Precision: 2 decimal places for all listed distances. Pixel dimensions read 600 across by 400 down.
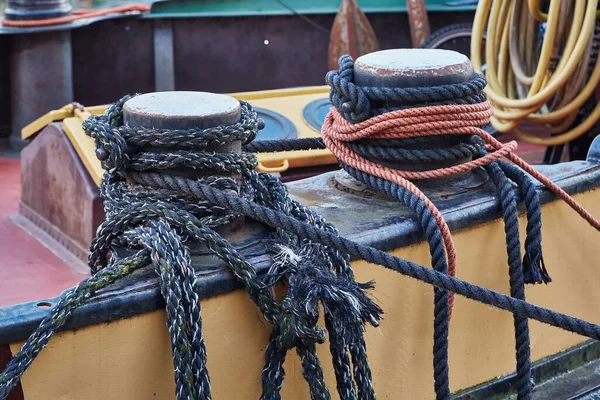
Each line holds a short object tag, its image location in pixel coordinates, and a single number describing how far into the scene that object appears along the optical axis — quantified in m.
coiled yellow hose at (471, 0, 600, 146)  3.66
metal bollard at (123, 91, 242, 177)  2.12
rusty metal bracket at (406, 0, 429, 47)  6.09
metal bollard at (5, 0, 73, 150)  5.00
